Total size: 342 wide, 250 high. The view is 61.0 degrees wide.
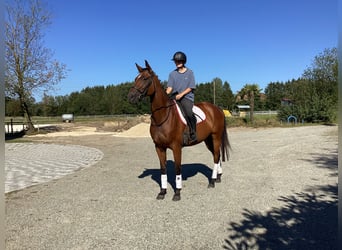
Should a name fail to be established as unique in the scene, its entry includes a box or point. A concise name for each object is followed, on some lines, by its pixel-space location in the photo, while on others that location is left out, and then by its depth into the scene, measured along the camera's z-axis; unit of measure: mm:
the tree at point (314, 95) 27602
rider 5734
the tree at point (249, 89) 57344
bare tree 22531
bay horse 5145
